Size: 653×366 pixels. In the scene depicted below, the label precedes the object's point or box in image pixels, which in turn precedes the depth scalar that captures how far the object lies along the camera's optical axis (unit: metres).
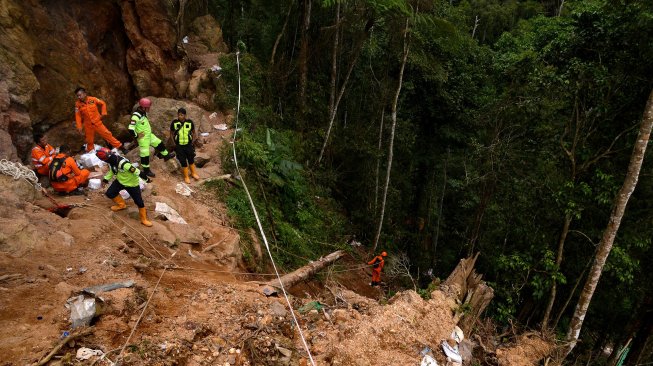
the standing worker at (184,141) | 8.05
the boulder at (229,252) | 7.19
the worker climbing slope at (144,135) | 7.30
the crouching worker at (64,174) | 6.68
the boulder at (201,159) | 9.92
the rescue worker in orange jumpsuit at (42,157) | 6.90
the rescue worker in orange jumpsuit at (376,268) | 11.70
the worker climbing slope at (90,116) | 7.80
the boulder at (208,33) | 14.55
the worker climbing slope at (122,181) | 5.99
